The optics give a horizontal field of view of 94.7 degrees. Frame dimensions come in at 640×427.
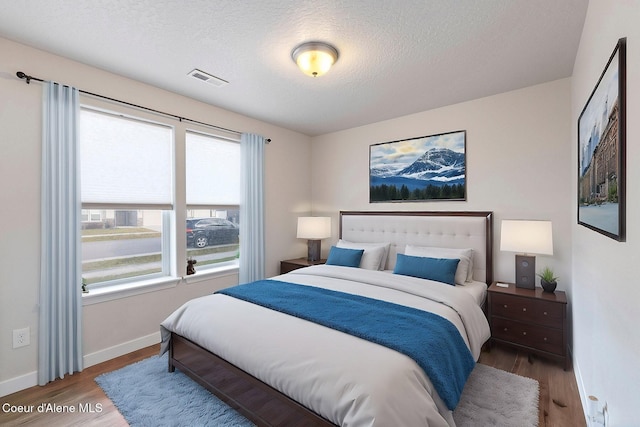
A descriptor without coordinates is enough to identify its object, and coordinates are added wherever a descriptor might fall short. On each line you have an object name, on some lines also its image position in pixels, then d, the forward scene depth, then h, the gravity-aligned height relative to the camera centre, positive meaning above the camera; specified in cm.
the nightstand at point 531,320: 247 -94
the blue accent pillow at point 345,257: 354 -54
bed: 140 -77
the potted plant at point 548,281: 266 -62
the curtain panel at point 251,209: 379 +5
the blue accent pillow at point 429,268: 285 -55
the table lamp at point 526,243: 264 -27
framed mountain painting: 342 +55
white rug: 186 -131
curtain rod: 222 +103
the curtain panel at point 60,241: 232 -23
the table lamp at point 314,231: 425 -26
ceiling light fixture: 219 +119
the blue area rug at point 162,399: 189 -132
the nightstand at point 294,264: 409 -71
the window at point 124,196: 267 +16
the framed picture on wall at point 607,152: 109 +27
